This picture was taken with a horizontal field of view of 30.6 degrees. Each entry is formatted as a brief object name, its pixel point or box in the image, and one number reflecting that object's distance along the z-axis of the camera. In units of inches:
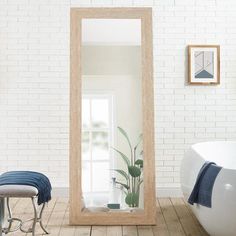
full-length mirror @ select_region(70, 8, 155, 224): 159.2
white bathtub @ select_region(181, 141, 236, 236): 123.9
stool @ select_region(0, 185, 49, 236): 130.5
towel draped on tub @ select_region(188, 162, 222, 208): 129.3
